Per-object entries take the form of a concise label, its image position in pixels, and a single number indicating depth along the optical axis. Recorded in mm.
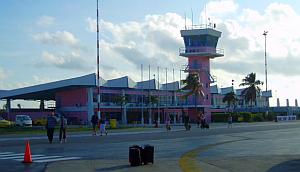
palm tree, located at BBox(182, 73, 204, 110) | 80500
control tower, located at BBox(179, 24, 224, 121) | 80188
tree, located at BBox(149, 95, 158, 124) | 84188
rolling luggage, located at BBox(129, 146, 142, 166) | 14773
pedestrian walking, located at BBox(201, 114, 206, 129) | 45844
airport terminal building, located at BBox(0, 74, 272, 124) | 78188
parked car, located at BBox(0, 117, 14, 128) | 59406
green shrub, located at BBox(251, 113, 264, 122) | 83356
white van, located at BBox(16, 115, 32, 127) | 64312
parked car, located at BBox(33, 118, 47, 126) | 69425
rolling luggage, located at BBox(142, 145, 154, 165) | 15047
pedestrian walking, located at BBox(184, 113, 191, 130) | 42938
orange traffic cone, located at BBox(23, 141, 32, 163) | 15855
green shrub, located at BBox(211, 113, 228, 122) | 83294
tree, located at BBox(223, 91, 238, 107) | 97375
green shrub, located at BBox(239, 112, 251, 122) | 82375
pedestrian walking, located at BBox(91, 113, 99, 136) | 36250
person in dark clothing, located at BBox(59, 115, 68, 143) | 26141
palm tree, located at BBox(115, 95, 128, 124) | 79688
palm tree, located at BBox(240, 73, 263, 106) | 100312
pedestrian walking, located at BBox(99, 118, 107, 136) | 35188
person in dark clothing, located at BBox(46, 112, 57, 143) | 25688
